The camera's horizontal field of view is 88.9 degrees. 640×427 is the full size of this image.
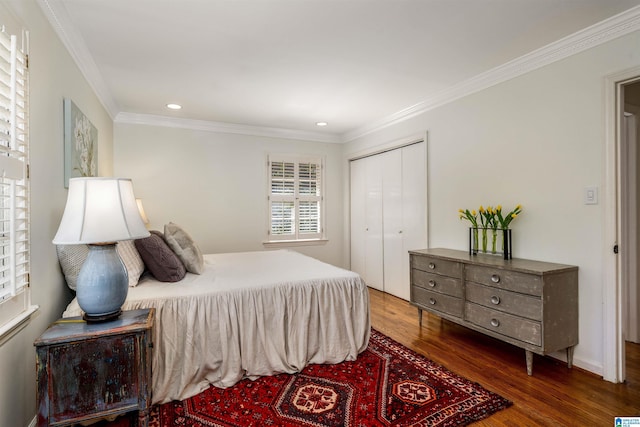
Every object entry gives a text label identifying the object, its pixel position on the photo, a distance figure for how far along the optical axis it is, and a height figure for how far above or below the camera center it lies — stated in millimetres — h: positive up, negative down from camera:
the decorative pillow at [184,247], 2648 -283
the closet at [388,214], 3947 -18
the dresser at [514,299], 2234 -658
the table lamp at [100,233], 1542 -94
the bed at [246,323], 2057 -773
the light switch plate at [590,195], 2281 +118
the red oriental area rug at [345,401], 1811 -1143
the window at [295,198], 4941 +226
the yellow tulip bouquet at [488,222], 2746 -85
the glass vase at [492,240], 2742 -249
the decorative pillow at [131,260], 2291 -342
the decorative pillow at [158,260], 2393 -343
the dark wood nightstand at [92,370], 1402 -708
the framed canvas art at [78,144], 2152 +526
